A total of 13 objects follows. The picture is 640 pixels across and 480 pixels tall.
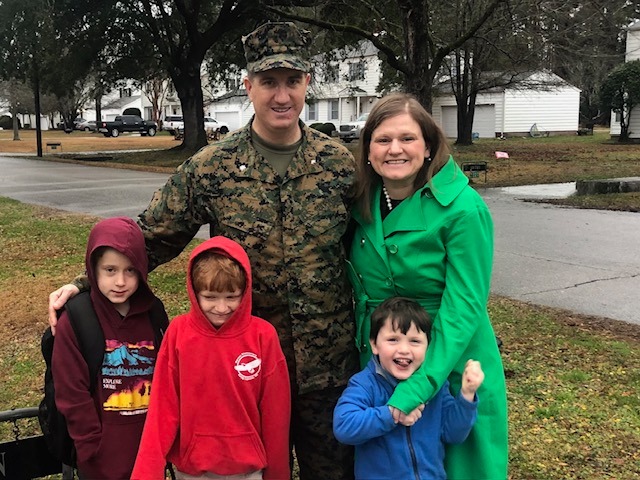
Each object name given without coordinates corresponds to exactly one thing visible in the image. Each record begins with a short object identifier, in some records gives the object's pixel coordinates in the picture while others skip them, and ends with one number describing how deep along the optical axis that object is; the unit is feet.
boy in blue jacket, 7.10
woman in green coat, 7.16
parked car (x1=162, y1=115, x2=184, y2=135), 205.77
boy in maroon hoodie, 7.94
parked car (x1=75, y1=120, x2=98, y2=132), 220.35
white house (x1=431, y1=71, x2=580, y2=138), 131.75
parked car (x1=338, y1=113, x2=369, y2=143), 132.05
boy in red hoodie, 7.45
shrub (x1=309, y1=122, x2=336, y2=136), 137.63
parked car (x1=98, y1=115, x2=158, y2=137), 188.96
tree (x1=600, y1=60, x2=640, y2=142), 96.68
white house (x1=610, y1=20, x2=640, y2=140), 102.32
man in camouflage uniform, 8.23
